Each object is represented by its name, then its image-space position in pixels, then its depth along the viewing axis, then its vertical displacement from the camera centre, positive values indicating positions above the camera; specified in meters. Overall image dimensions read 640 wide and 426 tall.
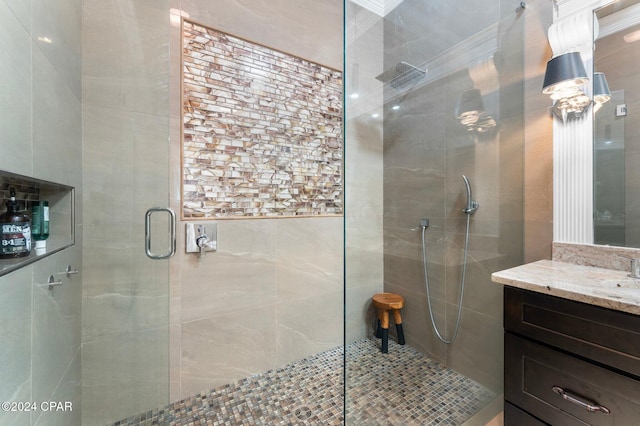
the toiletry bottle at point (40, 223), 0.99 -0.03
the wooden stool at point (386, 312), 1.74 -0.71
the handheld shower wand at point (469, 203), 1.65 +0.06
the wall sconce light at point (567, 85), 1.20 +0.63
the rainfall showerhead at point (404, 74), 1.70 +0.95
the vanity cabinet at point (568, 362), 0.80 -0.55
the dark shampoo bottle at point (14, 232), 0.81 -0.06
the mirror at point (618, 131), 1.17 +0.39
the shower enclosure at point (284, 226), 1.29 -0.08
